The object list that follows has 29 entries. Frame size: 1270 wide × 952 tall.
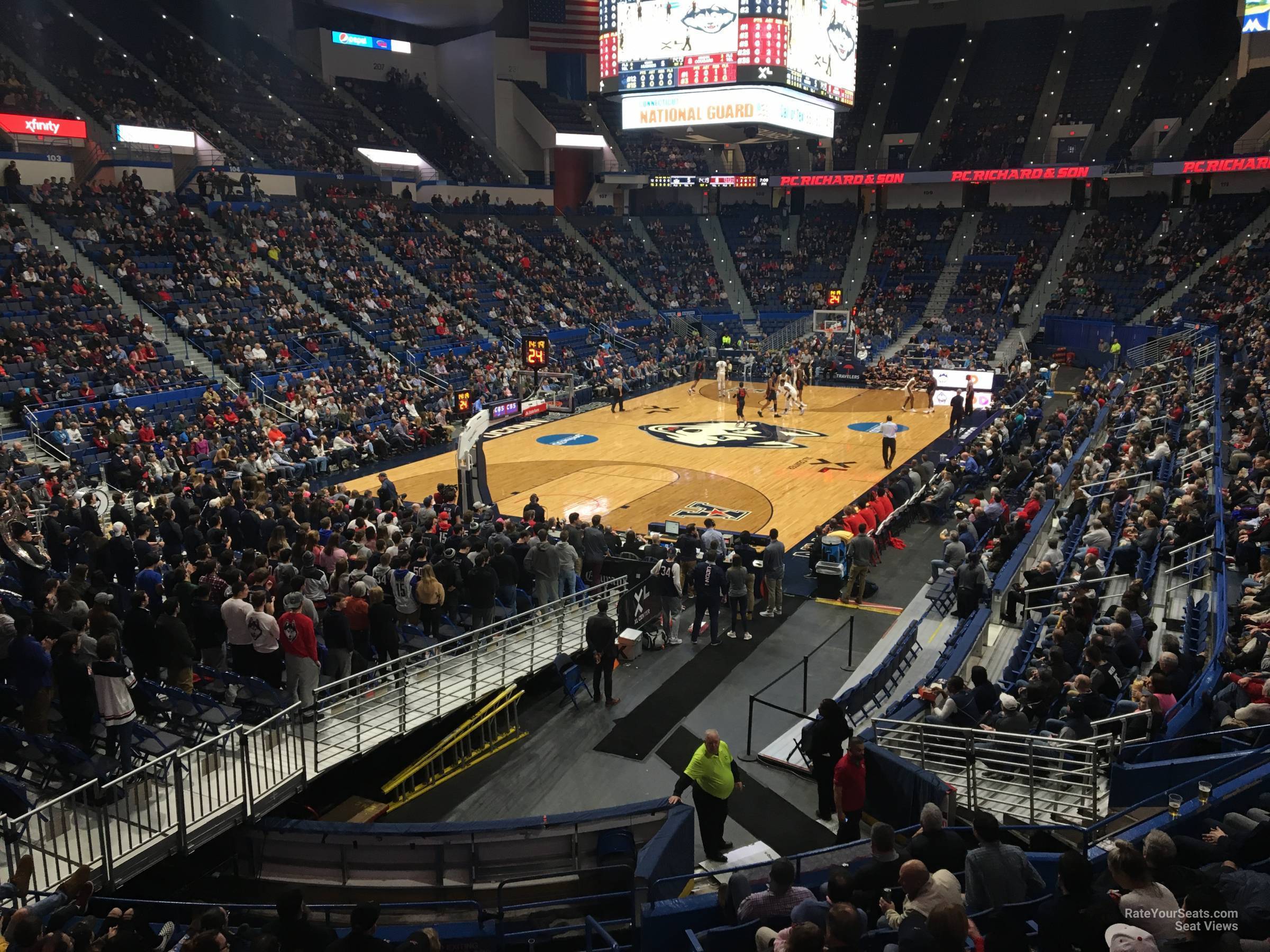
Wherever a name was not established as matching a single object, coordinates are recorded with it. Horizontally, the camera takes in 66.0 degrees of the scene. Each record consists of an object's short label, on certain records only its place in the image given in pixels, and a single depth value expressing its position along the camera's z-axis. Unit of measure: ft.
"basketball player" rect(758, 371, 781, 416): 108.47
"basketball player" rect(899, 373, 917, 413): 108.37
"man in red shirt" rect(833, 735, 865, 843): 26.35
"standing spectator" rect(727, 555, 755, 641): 46.16
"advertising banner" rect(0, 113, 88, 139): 96.53
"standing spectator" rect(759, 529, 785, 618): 48.29
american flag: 151.64
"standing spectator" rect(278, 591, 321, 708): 29.91
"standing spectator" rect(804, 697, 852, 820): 28.76
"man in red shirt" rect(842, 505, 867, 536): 56.65
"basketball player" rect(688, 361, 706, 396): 119.03
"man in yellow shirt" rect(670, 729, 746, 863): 26.53
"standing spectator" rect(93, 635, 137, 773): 24.82
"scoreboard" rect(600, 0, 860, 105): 91.76
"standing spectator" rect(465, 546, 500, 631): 38.52
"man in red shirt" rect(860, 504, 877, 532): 58.80
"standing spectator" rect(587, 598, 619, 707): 37.22
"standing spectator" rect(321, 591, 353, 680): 31.58
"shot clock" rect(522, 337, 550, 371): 86.07
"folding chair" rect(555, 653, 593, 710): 38.19
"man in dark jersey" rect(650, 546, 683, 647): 45.03
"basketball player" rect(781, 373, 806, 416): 105.09
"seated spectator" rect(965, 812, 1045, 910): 18.26
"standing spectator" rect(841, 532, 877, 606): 50.11
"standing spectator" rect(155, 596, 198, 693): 28.35
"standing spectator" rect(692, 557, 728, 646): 44.14
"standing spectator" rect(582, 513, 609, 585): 48.83
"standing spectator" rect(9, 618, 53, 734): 24.90
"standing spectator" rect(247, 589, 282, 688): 30.04
